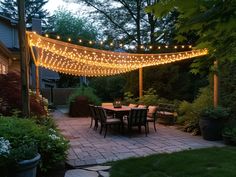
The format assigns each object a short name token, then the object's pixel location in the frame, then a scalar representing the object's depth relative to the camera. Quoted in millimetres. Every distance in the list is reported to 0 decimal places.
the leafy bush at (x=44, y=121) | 4013
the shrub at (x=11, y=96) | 3887
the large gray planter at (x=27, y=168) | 2306
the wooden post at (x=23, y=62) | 3345
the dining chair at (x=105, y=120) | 5383
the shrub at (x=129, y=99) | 8537
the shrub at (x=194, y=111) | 5661
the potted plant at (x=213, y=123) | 4964
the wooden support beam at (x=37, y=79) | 5791
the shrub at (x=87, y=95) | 9237
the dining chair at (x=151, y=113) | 6066
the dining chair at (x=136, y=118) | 5287
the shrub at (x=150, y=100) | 8004
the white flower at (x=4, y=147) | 2250
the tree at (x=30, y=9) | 24492
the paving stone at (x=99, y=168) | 3356
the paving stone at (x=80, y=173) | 3146
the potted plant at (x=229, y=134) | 4514
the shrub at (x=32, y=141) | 2478
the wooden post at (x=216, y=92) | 5518
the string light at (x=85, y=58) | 4575
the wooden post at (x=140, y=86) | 8208
